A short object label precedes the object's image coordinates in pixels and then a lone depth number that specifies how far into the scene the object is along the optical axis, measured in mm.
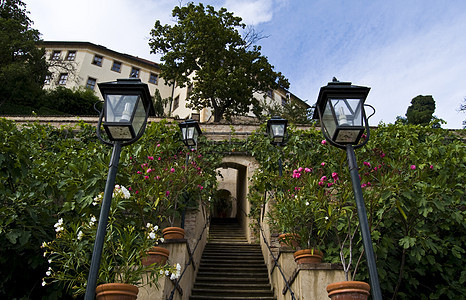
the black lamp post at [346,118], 3297
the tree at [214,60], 18297
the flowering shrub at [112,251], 3600
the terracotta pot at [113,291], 3389
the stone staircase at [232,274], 6117
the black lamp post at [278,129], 7305
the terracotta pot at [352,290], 3395
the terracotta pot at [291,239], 5109
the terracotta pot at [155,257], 4426
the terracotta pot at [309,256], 4543
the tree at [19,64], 21281
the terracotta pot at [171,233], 5648
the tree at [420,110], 21500
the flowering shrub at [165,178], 5324
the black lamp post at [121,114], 3365
